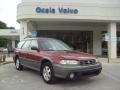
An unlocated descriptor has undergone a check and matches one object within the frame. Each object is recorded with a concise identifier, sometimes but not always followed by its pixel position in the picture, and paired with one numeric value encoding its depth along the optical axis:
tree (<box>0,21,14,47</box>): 35.52
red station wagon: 3.51
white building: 9.30
